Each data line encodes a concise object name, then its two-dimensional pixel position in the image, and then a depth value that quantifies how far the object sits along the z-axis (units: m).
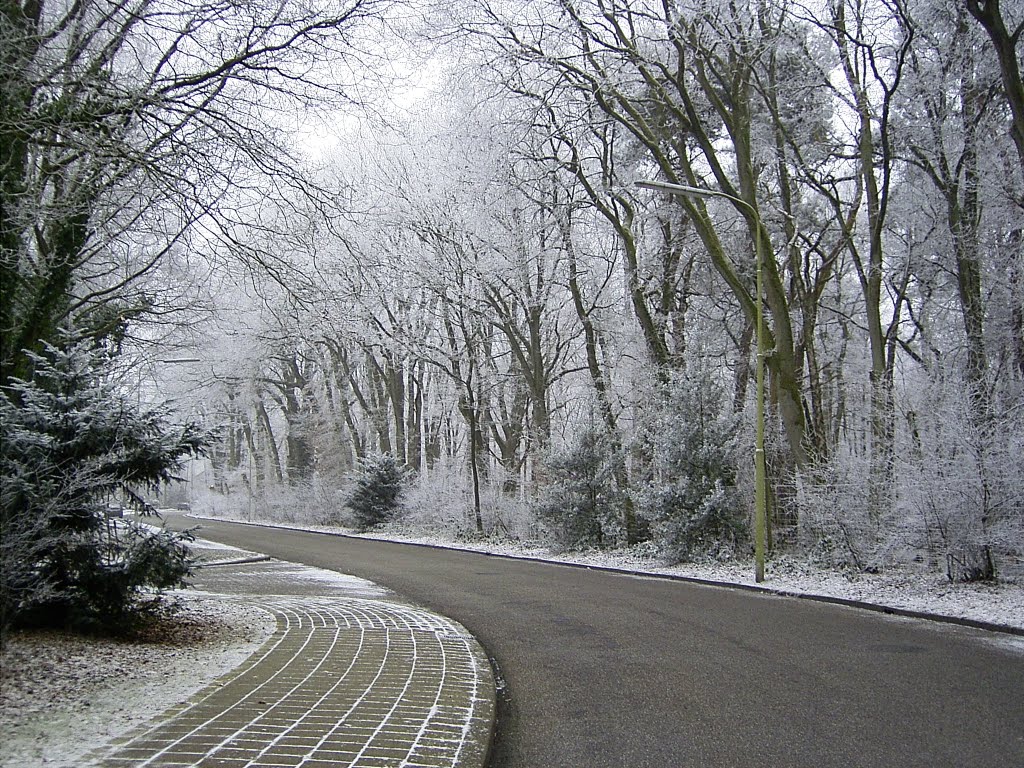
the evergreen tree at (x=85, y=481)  6.24
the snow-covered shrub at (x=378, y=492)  30.72
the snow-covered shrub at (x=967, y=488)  11.72
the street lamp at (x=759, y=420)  13.77
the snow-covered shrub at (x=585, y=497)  20.64
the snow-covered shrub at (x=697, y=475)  17.12
